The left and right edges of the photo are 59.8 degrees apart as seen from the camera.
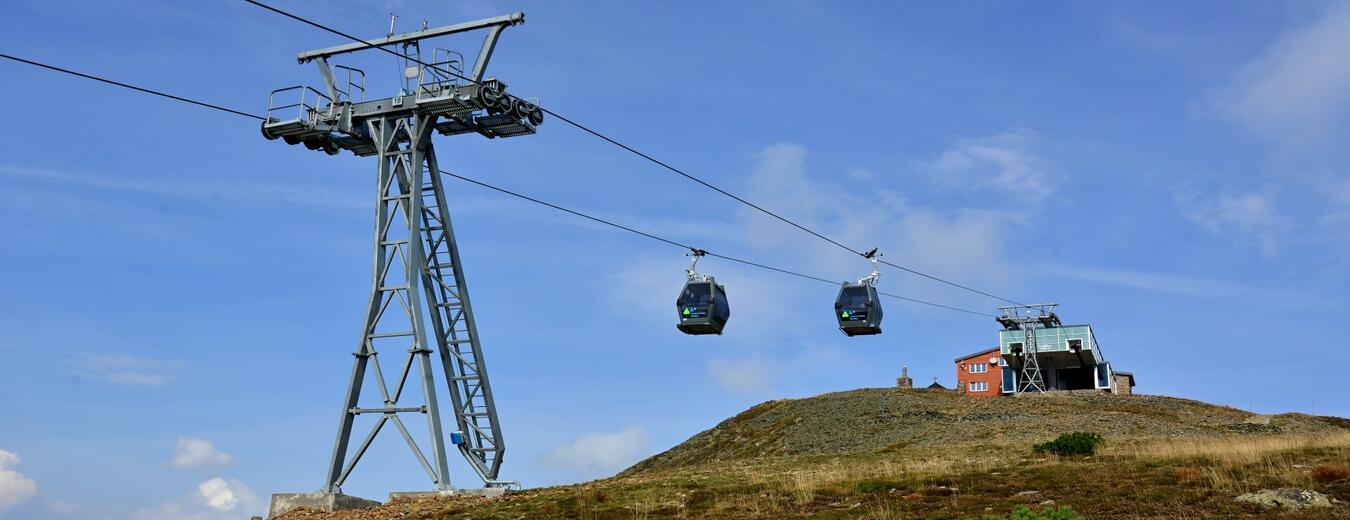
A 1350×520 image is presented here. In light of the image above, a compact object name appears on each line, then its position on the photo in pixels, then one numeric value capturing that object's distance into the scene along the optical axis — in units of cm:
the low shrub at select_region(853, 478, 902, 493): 2780
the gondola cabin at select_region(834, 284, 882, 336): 4078
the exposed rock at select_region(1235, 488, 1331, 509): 2267
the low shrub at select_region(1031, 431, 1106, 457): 3522
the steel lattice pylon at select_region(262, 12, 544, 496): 3250
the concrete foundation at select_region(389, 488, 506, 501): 3169
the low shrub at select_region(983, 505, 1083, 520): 1858
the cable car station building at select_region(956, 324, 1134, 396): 8431
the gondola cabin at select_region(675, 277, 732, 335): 3919
